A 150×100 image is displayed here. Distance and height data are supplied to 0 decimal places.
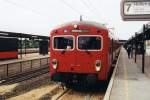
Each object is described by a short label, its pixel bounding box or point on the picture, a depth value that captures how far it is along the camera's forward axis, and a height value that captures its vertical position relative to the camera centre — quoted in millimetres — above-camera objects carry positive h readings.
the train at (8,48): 14997 -341
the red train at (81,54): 6124 -368
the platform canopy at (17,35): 13740 +868
